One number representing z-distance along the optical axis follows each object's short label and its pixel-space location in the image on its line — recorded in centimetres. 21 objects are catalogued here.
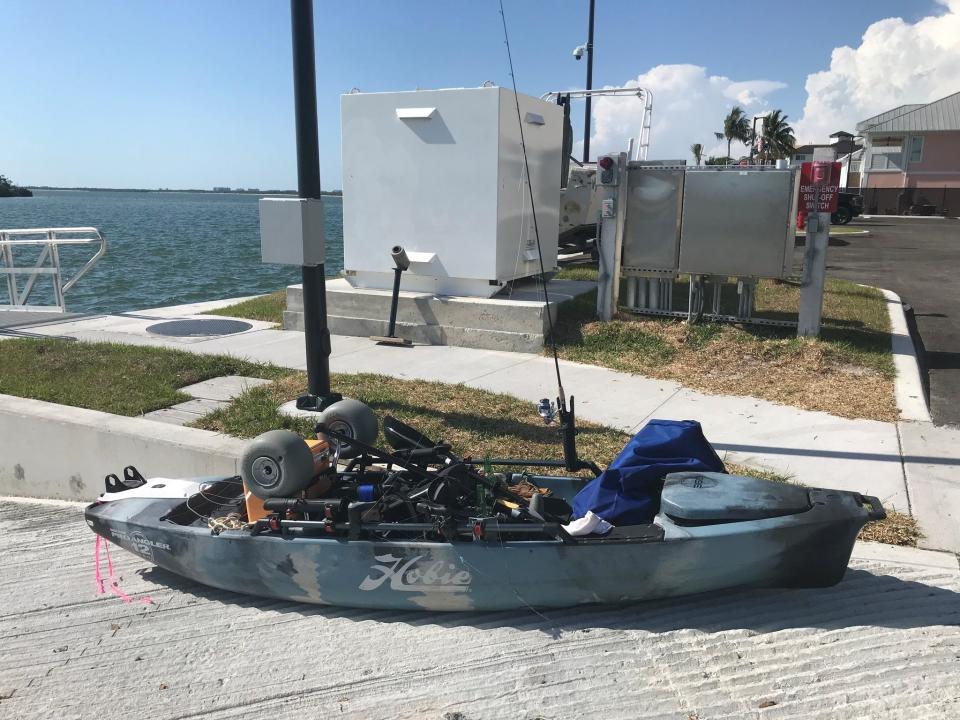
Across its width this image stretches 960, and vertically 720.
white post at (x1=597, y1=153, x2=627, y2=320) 902
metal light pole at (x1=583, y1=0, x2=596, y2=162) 1930
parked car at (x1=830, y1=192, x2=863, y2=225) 3372
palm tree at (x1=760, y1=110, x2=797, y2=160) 6391
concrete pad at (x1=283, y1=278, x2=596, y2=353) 883
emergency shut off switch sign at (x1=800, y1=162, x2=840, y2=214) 794
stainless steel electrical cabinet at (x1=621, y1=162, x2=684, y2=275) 888
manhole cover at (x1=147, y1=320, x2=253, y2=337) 988
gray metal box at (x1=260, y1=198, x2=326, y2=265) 595
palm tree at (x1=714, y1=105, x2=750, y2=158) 8644
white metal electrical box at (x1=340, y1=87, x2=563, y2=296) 908
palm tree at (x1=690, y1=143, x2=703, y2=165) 9868
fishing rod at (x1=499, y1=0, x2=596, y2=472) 427
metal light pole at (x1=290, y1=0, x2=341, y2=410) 582
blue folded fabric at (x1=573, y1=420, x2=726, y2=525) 383
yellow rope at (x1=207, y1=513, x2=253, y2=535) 414
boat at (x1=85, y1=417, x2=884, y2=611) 356
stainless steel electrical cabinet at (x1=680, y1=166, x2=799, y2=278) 829
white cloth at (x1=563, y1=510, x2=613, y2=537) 366
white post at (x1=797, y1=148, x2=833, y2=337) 808
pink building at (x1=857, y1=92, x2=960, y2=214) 4428
